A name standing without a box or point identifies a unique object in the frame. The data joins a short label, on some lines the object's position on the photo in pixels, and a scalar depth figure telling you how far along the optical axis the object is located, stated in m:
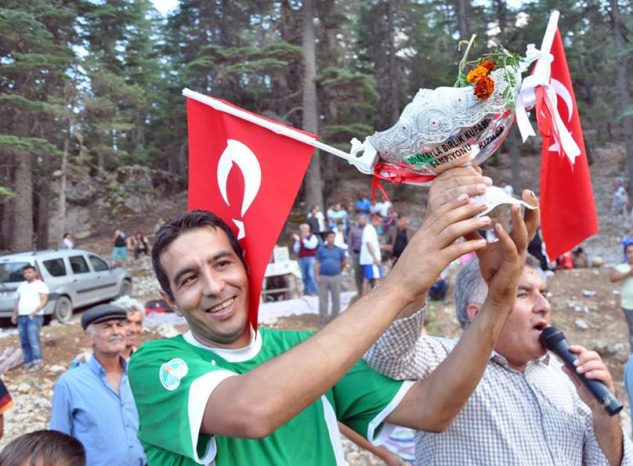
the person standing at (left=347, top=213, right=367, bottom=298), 11.91
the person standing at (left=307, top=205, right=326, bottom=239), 17.50
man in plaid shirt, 2.14
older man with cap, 3.46
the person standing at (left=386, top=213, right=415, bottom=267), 11.73
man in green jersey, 1.34
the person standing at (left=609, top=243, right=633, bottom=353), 7.15
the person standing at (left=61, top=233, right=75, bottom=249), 19.62
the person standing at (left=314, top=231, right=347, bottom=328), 10.56
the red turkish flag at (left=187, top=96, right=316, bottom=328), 2.03
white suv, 11.95
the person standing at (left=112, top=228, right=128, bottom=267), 20.47
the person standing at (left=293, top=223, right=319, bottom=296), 13.05
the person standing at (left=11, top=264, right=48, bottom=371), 8.91
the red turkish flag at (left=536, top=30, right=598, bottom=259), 2.13
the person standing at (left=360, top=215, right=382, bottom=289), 11.23
